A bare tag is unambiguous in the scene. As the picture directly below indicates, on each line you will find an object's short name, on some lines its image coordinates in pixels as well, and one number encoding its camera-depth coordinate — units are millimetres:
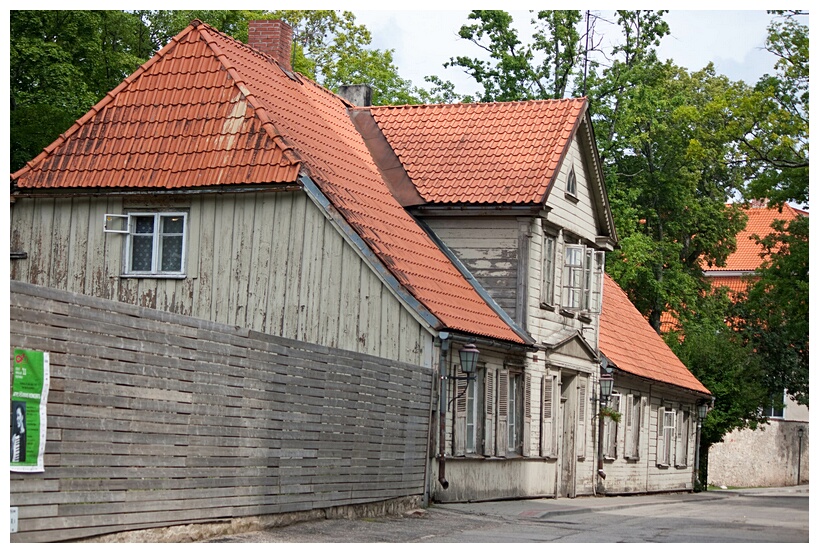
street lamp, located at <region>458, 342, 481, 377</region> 20438
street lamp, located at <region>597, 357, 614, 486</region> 29031
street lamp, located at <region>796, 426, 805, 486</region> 54281
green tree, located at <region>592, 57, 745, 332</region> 41000
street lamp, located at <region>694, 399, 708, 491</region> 39344
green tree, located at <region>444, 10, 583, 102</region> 42000
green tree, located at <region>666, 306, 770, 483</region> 42000
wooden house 21266
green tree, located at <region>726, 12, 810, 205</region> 35188
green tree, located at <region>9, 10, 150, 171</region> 32781
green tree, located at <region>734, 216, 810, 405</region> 37625
